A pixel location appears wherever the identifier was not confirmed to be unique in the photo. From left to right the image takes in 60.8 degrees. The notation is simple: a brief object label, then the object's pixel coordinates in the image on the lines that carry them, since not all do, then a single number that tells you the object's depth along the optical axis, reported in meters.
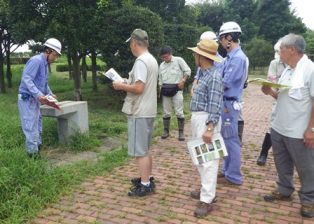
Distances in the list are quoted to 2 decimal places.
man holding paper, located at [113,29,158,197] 2.94
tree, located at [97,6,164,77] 7.28
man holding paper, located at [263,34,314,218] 2.63
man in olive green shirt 5.06
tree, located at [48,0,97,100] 7.66
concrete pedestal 4.41
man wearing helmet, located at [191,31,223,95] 3.02
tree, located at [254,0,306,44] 25.82
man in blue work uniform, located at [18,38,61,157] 3.68
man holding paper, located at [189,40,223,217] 2.71
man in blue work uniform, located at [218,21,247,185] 3.20
